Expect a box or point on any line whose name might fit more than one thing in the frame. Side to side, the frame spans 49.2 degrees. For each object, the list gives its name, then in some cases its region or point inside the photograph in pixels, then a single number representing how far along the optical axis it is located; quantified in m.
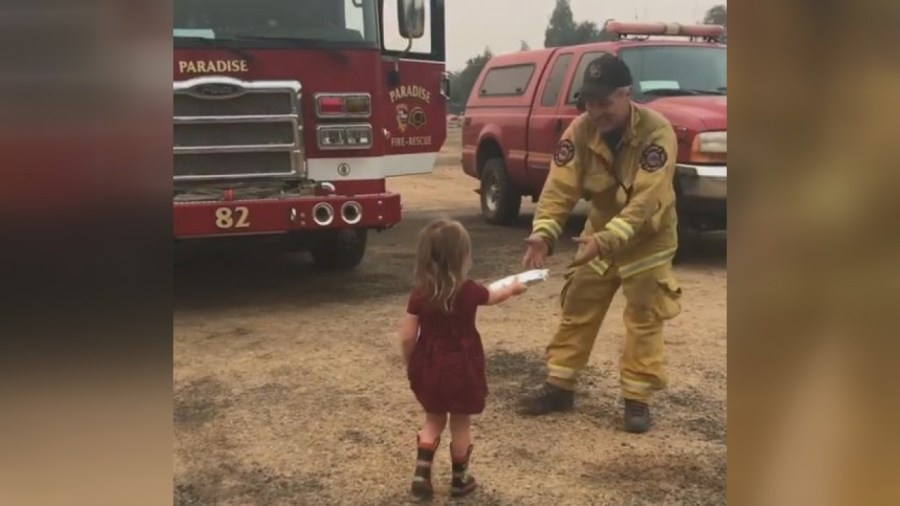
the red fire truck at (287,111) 5.77
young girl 3.10
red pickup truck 6.97
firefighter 3.68
